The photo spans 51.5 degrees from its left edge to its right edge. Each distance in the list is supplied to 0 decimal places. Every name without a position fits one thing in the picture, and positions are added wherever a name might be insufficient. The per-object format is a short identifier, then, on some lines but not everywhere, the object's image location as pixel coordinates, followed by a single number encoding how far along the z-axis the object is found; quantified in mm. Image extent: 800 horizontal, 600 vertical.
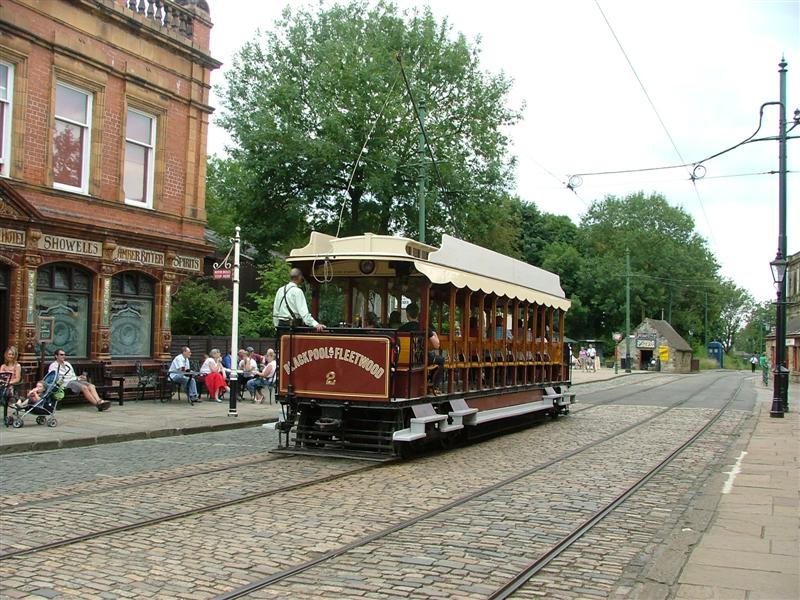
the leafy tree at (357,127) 32938
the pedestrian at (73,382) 15246
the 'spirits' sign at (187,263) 21516
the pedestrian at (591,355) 58291
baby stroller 13902
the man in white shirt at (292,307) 11336
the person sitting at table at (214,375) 21125
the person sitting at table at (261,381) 21438
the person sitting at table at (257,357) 24553
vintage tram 11148
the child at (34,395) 14169
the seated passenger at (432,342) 11898
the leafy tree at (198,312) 29391
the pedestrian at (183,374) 19969
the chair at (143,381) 19719
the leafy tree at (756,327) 113688
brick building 17297
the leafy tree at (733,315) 117625
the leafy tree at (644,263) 80938
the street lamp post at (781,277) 20594
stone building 73375
